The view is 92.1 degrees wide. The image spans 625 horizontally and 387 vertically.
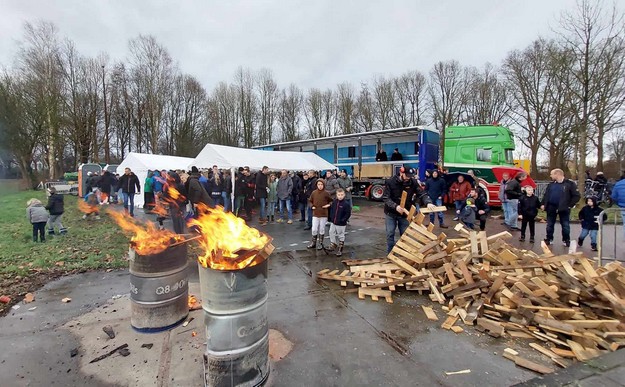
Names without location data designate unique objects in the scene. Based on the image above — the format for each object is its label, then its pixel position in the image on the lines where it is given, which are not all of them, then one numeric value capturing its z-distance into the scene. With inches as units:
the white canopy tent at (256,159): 477.7
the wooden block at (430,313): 156.4
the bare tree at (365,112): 1521.9
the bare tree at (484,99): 1314.0
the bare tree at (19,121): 343.3
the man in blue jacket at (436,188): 392.5
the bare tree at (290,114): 1628.9
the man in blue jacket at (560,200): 273.7
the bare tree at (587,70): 557.3
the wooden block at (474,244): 195.3
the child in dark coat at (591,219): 278.2
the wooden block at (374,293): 181.7
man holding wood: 239.8
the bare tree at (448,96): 1406.3
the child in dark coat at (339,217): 273.1
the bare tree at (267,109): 1596.9
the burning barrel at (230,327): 99.4
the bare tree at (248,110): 1558.8
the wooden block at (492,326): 138.4
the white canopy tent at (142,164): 606.2
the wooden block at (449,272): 179.9
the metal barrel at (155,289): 139.7
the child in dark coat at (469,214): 355.3
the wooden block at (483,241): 198.2
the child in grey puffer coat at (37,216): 305.9
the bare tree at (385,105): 1501.0
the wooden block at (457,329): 143.0
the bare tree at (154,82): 1229.1
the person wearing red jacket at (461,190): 392.5
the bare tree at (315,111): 1588.3
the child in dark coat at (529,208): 312.5
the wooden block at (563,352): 120.0
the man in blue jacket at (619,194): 253.4
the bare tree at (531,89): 1056.2
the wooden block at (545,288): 149.6
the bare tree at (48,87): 826.8
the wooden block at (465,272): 174.7
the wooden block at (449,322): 146.9
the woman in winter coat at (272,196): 461.1
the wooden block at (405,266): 195.9
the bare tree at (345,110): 1545.3
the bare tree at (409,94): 1491.1
